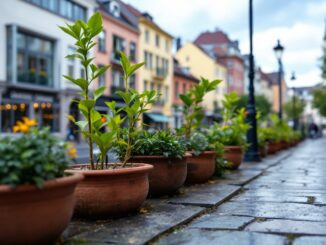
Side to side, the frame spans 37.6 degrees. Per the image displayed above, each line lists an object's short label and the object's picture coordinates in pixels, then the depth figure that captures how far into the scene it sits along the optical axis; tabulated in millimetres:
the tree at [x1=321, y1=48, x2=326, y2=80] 37953
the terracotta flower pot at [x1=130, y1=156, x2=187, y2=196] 6371
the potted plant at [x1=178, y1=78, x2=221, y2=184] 8086
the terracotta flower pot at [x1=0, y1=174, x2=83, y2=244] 3557
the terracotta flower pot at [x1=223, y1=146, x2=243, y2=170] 10711
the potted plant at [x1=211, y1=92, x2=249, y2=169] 10719
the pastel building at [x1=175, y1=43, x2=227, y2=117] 66312
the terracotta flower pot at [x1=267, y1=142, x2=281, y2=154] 19338
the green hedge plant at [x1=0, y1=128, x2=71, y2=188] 3496
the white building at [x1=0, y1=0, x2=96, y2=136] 28641
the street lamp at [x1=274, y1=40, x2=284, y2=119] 22047
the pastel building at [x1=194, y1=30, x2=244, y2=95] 74750
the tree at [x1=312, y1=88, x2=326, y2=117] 45781
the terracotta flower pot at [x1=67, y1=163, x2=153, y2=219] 4953
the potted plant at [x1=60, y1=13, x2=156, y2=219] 4965
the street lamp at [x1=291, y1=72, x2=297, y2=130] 38006
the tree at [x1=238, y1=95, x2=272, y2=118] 70250
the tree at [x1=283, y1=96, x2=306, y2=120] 68200
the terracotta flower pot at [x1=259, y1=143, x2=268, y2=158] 16628
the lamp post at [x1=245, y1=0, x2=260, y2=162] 14570
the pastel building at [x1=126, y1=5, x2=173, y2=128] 46688
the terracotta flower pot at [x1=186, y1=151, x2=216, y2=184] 8047
